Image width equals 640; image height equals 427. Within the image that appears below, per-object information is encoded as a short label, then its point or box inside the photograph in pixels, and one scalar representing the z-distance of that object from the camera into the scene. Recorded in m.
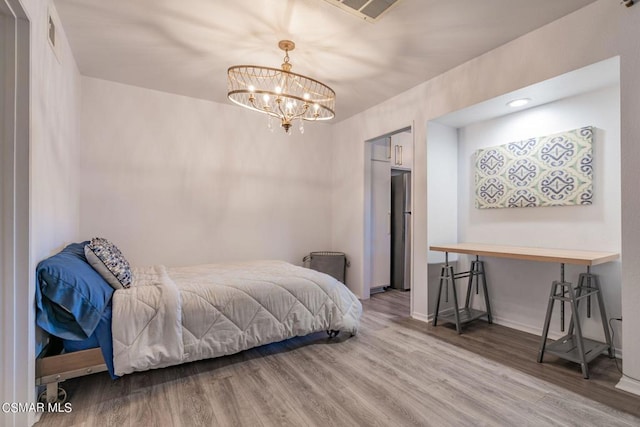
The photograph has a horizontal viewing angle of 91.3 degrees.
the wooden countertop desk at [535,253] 2.15
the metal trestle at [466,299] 3.03
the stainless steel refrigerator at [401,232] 4.75
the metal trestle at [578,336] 2.15
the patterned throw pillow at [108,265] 2.13
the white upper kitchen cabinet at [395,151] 4.45
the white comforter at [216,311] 1.96
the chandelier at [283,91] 2.31
